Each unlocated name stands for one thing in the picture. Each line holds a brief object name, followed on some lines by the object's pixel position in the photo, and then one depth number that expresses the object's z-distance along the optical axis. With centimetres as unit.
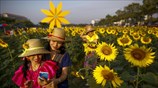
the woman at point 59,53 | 115
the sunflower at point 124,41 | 197
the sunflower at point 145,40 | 223
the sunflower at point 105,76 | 88
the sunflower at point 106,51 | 115
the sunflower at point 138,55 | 96
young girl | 102
